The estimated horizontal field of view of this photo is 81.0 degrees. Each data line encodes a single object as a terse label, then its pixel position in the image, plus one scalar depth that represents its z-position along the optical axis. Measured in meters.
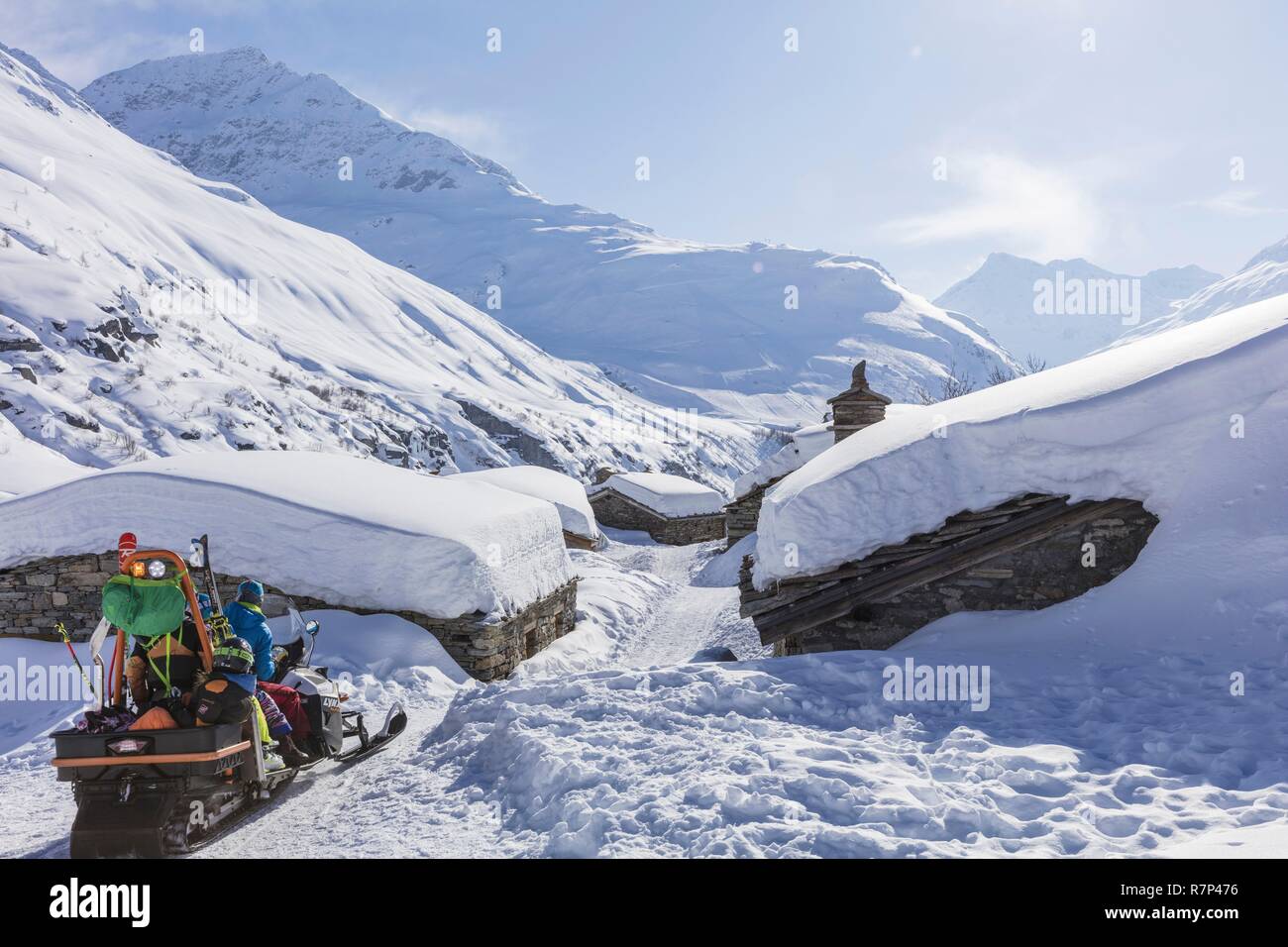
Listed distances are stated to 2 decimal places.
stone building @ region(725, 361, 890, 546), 17.67
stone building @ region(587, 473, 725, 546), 37.59
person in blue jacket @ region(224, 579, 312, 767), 6.14
